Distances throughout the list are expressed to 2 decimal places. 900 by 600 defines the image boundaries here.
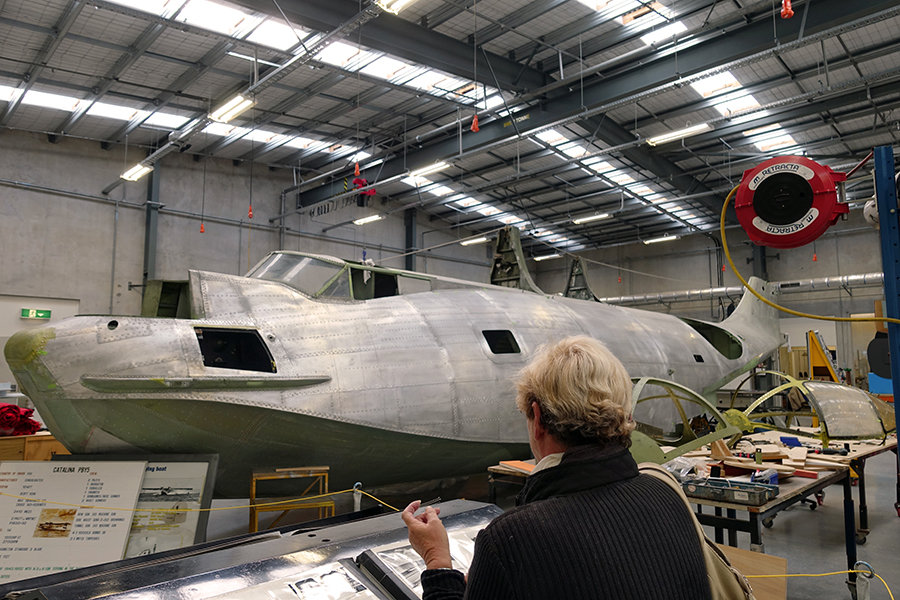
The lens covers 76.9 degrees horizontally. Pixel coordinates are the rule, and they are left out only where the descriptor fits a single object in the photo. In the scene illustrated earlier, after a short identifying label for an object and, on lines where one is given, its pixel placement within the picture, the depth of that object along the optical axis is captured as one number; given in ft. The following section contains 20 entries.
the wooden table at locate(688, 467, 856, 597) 13.94
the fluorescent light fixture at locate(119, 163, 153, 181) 51.03
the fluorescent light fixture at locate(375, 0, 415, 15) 28.48
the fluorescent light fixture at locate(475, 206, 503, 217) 83.56
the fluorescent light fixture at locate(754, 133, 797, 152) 58.90
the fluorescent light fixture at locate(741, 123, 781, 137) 55.42
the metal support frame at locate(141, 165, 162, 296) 60.90
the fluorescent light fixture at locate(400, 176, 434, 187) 73.40
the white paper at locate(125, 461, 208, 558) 15.42
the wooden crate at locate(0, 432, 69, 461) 26.03
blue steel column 12.39
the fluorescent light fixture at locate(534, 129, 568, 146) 57.31
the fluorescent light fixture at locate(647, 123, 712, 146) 43.13
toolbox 13.99
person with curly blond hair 4.95
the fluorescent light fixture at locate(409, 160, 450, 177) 52.80
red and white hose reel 13.05
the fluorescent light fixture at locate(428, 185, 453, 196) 76.45
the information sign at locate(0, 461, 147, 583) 14.16
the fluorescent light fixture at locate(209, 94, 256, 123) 39.63
